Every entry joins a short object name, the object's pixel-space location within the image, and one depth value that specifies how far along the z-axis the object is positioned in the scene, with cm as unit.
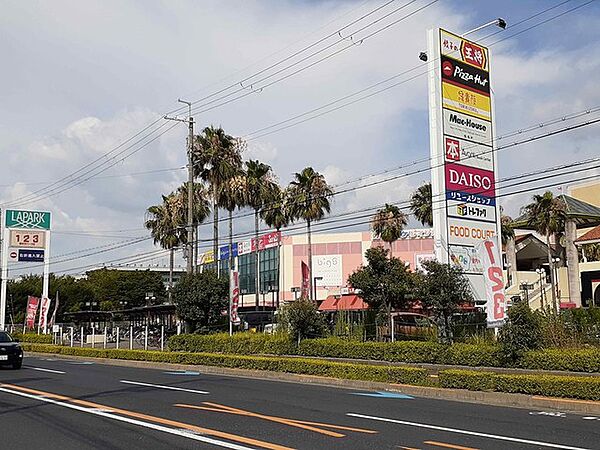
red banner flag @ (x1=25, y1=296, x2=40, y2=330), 5331
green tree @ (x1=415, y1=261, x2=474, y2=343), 2464
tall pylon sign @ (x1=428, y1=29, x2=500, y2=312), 3048
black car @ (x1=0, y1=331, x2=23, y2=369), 2523
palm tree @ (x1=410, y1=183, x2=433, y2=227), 5038
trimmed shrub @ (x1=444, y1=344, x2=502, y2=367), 2178
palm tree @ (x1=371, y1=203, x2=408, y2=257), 5581
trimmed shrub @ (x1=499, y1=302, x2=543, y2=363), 1911
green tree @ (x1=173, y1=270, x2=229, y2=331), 3472
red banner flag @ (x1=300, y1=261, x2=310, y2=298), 3481
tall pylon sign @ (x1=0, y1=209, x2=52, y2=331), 5812
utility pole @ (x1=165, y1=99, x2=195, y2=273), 3762
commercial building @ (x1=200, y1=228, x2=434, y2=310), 7994
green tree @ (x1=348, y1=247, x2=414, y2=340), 3738
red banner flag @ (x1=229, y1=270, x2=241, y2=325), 3246
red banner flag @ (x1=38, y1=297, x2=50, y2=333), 4934
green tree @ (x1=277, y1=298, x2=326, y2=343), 2848
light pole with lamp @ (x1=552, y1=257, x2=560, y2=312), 4594
